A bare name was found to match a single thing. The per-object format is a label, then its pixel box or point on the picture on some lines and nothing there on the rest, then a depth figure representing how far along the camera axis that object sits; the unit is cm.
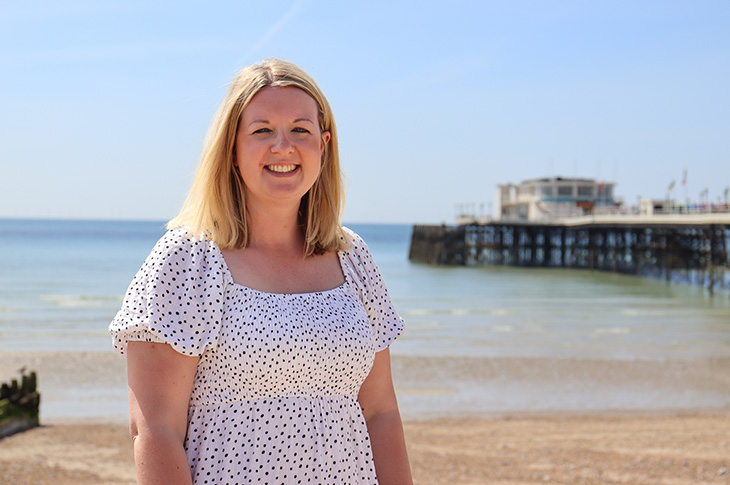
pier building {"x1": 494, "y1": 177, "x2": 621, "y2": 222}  5330
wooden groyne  882
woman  179
